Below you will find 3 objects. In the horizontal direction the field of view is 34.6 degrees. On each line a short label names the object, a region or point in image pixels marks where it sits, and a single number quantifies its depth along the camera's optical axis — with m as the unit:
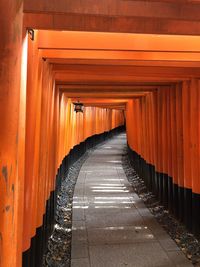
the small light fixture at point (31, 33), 3.02
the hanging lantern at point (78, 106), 11.54
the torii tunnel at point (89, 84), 1.87
